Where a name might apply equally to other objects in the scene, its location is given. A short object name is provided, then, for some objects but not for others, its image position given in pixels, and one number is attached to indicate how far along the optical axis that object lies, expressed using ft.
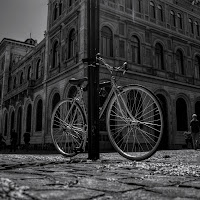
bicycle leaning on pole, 11.19
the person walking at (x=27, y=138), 66.35
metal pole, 12.93
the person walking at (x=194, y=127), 40.88
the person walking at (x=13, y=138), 57.53
